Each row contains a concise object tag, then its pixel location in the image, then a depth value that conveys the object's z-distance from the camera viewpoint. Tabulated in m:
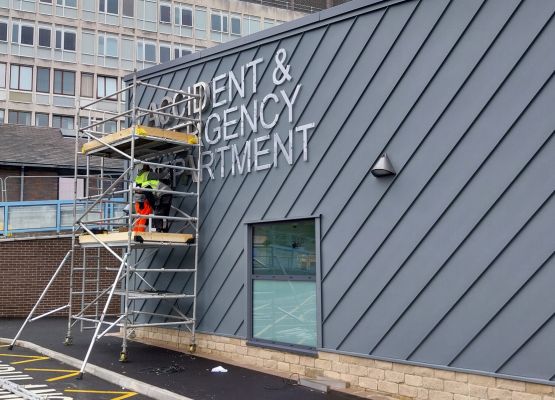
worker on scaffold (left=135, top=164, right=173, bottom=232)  11.02
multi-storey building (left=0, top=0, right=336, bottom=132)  41.19
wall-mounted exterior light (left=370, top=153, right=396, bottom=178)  7.83
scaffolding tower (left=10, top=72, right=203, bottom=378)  10.45
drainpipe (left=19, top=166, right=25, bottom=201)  25.23
